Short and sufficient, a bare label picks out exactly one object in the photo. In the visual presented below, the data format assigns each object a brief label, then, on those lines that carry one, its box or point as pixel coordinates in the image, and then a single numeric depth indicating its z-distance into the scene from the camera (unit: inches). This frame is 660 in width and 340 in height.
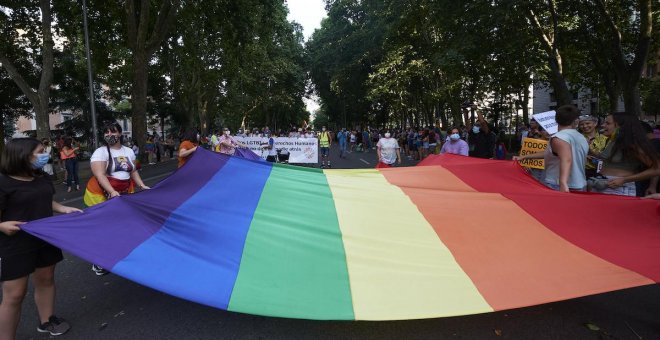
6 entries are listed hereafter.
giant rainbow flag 123.2
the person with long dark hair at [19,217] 124.6
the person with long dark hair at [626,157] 171.6
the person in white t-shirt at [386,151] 402.9
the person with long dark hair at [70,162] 547.2
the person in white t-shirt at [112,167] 185.3
